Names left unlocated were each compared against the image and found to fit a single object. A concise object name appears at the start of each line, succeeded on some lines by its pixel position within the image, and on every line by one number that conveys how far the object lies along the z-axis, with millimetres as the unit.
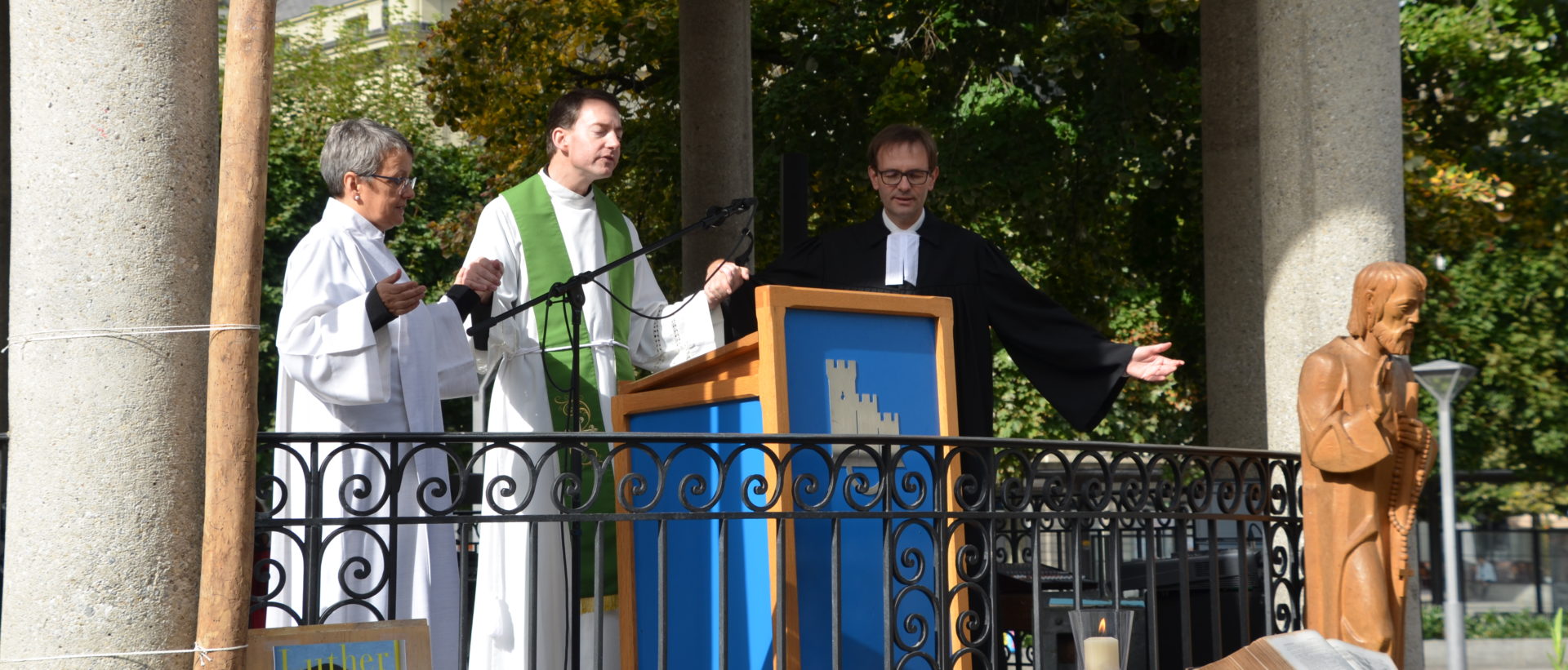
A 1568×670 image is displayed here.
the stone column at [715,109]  9164
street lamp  13781
